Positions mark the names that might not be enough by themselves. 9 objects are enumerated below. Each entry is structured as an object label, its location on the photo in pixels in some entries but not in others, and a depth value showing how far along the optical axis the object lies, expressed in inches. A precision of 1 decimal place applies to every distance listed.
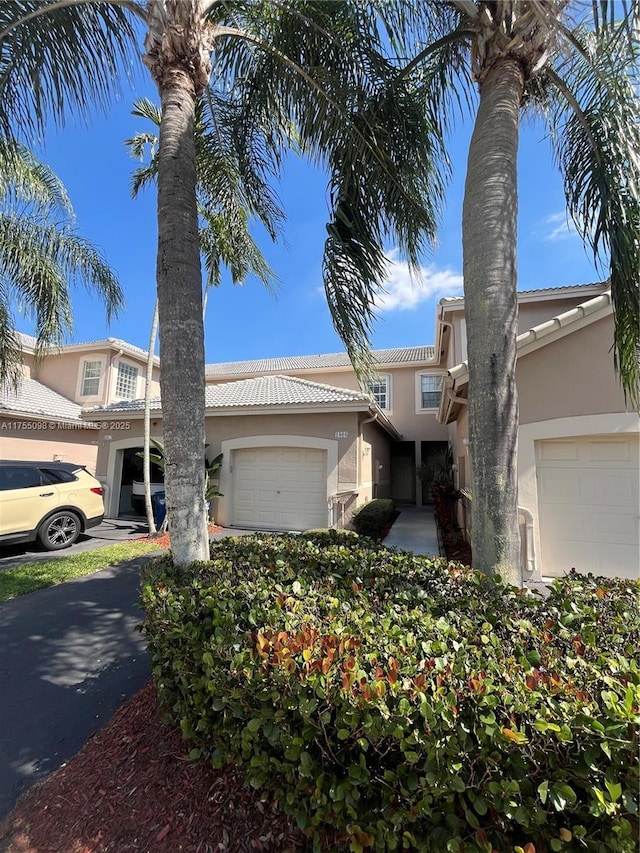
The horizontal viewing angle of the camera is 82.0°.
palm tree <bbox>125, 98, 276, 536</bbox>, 245.5
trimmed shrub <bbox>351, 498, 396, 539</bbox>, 390.3
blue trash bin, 487.8
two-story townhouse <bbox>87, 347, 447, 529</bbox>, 416.8
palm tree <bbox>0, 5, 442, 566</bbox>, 144.7
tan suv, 326.3
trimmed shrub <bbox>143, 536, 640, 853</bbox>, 65.4
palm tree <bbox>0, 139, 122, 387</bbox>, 350.6
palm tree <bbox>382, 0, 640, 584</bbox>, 130.0
